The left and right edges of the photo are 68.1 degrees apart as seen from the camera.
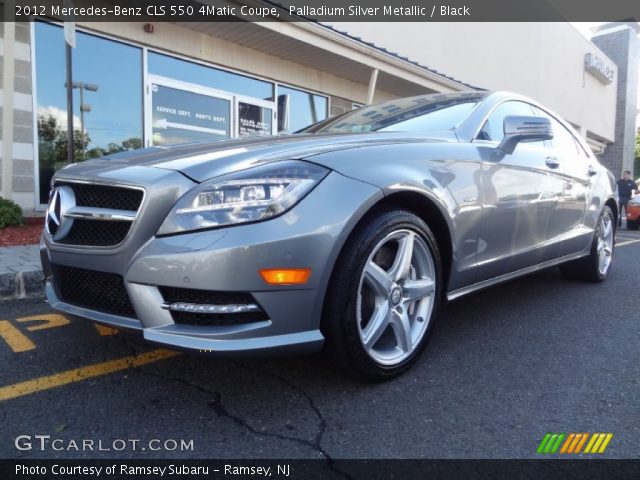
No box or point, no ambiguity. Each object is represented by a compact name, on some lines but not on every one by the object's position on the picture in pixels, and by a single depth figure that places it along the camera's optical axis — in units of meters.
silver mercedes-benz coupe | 1.68
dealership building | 5.84
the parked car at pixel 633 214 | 11.64
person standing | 13.34
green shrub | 5.32
